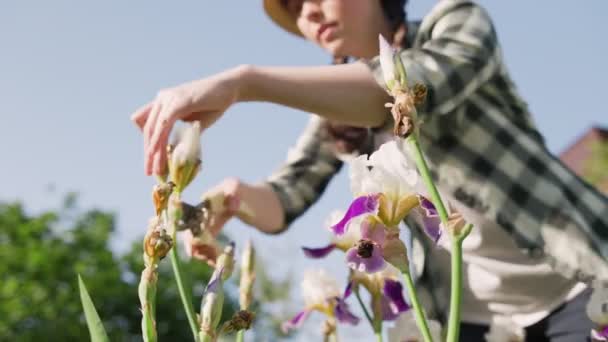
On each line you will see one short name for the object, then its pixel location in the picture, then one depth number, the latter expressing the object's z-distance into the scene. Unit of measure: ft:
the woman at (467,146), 4.78
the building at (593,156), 32.55
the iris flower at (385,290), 4.95
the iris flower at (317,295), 5.65
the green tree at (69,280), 48.77
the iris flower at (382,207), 3.92
